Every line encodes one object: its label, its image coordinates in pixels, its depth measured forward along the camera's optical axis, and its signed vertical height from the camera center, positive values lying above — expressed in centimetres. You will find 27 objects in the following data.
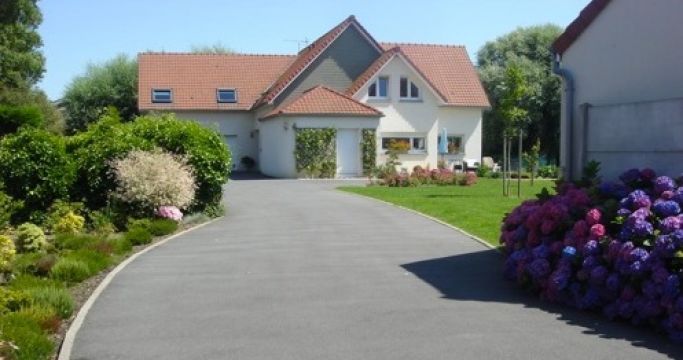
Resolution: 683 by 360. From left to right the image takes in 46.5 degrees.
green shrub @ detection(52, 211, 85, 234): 1535 -138
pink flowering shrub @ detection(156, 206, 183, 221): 1659 -123
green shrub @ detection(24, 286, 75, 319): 845 -158
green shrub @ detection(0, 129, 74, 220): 1650 -35
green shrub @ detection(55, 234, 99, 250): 1312 -147
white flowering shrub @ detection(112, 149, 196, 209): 1672 -57
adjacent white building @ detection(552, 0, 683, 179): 998 +98
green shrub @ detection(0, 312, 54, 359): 666 -161
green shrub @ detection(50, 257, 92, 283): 1051 -157
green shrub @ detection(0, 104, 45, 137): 2748 +120
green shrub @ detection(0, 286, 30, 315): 794 -151
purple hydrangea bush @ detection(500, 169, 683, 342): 779 -102
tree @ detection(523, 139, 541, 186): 2938 -6
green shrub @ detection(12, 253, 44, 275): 1084 -156
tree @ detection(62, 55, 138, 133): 5019 +368
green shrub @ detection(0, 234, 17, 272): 1025 -132
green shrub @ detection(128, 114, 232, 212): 1819 +12
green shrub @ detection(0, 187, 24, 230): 1284 -101
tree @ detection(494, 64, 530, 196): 2364 +182
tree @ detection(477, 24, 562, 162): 4856 +422
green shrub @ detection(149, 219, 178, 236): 1545 -143
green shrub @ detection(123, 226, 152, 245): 1423 -148
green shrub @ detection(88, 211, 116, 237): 1548 -140
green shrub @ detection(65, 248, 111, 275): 1128 -154
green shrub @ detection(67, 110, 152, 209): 1750 -25
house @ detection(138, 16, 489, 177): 3478 +288
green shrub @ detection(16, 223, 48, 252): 1316 -144
